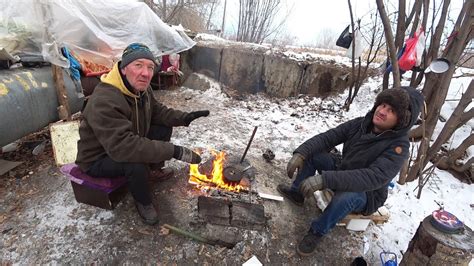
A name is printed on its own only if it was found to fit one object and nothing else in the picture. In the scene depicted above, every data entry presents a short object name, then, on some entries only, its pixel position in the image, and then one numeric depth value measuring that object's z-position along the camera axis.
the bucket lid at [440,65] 3.02
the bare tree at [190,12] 12.40
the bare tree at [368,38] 5.71
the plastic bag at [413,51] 3.36
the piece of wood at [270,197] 3.29
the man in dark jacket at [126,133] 2.30
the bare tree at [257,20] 11.57
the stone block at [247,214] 2.79
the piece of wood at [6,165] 3.35
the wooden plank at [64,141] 3.53
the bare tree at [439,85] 3.04
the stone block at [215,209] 2.77
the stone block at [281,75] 7.22
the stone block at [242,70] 7.71
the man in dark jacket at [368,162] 2.38
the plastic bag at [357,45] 5.46
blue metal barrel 3.06
